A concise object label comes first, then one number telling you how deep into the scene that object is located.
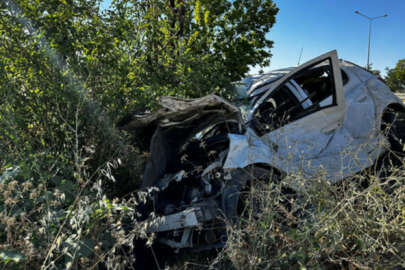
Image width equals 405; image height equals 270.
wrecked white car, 2.92
